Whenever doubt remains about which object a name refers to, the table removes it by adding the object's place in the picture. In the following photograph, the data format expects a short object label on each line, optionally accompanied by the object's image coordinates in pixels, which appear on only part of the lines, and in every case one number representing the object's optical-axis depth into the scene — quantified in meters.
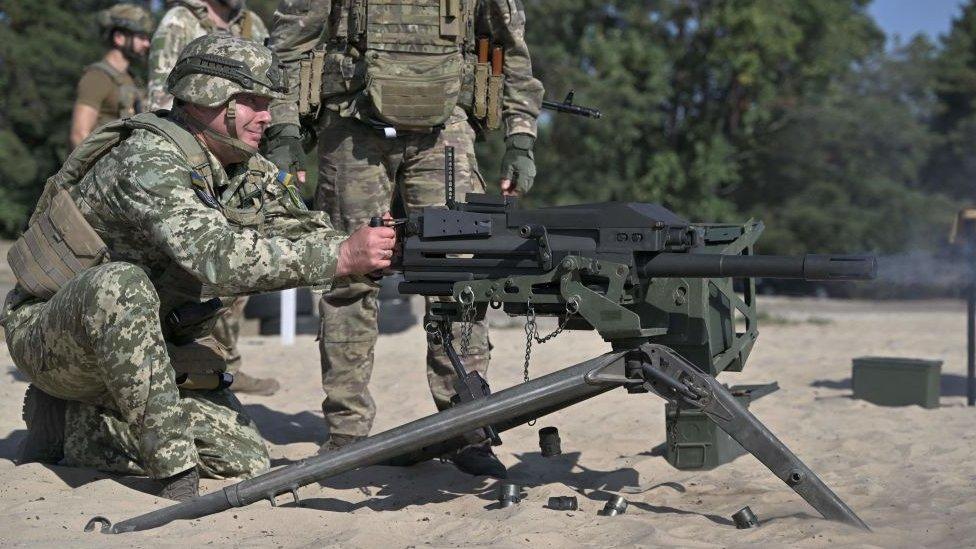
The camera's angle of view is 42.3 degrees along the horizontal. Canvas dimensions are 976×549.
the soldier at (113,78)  8.33
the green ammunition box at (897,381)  6.87
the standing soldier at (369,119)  5.53
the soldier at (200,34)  7.16
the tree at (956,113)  33.09
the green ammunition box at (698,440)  5.13
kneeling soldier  4.44
